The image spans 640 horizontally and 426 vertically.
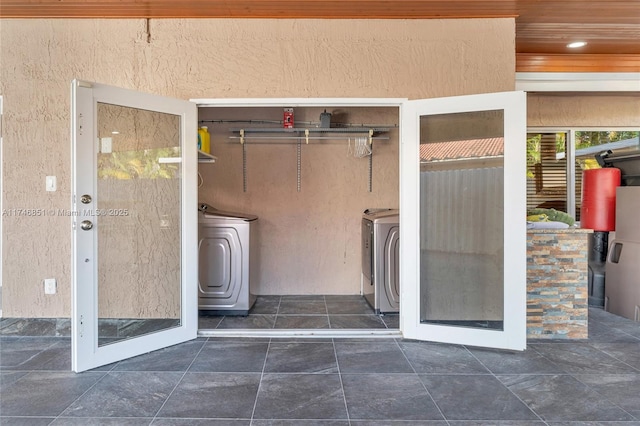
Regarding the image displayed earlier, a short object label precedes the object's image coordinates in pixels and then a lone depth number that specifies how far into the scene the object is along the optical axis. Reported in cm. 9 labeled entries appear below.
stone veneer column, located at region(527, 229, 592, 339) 292
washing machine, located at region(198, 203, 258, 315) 352
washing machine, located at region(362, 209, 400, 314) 357
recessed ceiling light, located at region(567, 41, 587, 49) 355
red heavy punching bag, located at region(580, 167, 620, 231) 388
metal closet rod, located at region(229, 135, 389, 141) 432
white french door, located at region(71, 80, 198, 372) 235
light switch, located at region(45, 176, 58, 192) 297
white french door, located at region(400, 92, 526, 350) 261
